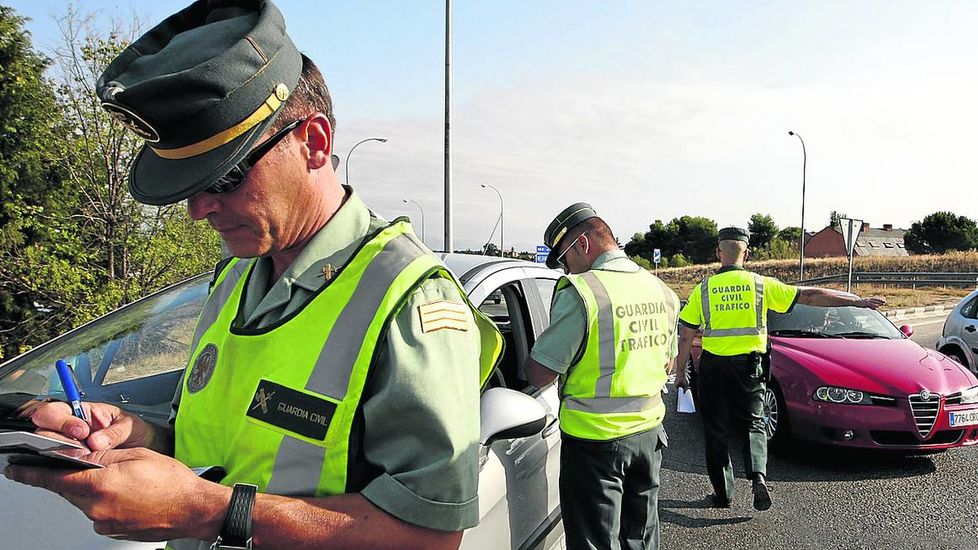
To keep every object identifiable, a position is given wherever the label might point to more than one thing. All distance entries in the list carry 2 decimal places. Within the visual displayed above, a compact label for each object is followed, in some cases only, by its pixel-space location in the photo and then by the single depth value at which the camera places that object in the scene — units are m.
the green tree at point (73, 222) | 7.20
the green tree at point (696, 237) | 85.25
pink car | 5.52
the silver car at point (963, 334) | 8.68
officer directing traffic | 4.81
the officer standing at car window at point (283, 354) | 1.05
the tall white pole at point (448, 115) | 12.32
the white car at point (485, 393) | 1.92
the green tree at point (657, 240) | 87.25
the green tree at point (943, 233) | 64.81
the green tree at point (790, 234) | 80.31
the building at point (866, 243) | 74.31
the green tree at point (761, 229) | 81.62
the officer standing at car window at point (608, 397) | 2.83
